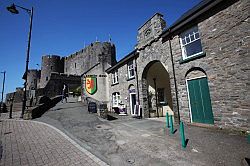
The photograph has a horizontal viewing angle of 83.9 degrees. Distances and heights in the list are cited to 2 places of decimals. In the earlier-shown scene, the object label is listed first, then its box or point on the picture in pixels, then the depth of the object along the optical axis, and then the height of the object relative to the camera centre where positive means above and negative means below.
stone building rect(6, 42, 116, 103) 26.58 +10.98
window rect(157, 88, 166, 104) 13.77 +0.46
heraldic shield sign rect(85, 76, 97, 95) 19.78 +2.48
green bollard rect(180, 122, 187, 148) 5.22 -1.45
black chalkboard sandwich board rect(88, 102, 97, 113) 12.88 -0.51
